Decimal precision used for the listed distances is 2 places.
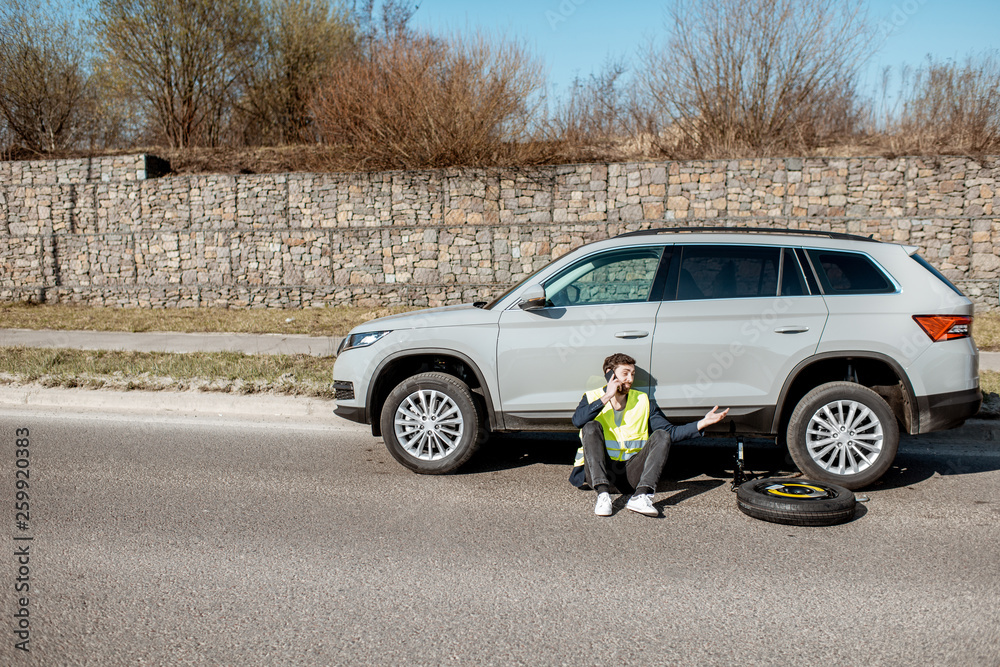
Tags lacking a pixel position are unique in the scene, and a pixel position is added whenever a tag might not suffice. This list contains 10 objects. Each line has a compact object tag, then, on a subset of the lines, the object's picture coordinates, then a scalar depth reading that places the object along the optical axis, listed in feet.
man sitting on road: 16.52
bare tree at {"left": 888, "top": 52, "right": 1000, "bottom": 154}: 61.11
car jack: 17.62
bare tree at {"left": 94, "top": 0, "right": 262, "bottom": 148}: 76.02
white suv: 17.47
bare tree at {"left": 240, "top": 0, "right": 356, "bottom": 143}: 83.25
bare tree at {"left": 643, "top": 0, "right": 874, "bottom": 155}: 64.44
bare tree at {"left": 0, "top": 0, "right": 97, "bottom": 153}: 79.25
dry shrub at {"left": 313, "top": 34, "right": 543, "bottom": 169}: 63.98
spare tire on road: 15.19
